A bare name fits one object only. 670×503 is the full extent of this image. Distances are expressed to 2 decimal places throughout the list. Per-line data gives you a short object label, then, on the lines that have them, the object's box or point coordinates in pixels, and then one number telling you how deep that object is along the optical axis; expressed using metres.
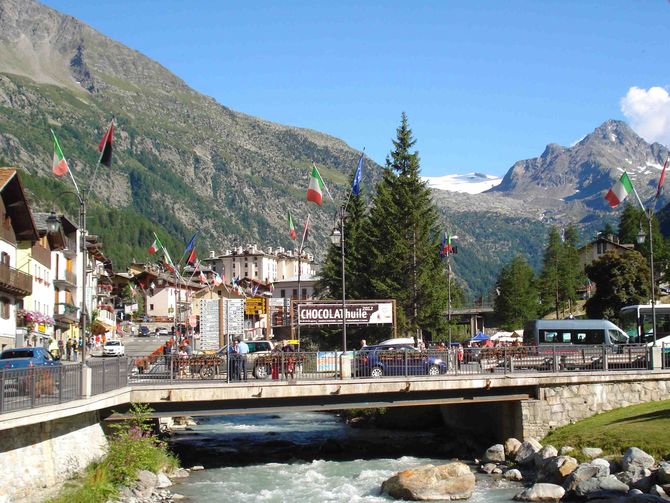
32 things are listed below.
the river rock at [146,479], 30.56
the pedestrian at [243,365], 37.38
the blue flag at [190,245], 64.43
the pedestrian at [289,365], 37.19
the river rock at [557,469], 31.56
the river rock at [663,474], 28.11
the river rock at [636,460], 29.81
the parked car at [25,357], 37.00
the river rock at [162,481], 32.12
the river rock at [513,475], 33.91
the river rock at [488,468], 35.59
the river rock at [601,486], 28.44
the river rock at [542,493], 29.59
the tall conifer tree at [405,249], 71.56
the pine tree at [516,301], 120.75
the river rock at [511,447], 37.71
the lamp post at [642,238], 45.78
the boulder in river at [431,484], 30.83
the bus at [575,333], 55.91
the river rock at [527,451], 35.93
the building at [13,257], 54.75
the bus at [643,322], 57.50
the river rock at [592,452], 32.97
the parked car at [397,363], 40.19
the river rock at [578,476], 29.81
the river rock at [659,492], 26.93
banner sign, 50.41
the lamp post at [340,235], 39.47
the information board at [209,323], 45.34
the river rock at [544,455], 34.22
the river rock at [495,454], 37.44
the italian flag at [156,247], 61.33
